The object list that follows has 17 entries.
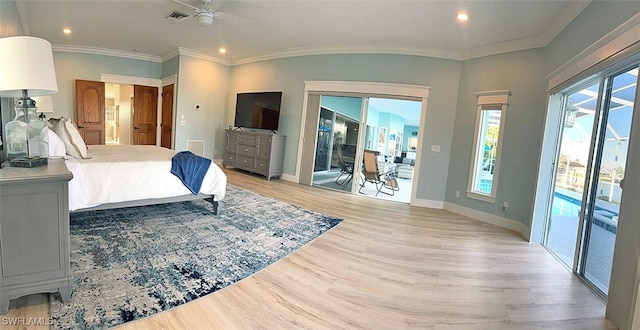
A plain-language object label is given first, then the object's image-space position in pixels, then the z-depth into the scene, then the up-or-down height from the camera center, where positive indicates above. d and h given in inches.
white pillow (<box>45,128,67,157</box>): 105.0 -8.2
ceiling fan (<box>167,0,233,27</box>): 152.4 +63.3
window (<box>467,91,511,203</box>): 177.6 +8.1
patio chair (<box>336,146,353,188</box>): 240.4 -19.7
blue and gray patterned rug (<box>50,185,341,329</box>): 69.3 -39.5
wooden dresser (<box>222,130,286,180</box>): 248.4 -10.5
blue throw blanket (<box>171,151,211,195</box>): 126.3 -15.1
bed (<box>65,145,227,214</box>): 105.7 -20.2
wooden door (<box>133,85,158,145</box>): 301.0 +16.9
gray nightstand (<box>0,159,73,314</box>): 62.7 -24.4
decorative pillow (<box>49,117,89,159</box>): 116.2 -5.7
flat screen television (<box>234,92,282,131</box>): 251.8 +26.2
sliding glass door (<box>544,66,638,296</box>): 98.3 -2.0
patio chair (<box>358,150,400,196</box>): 239.9 -19.3
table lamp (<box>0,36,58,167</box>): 65.8 +7.7
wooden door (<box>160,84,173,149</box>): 285.5 +14.0
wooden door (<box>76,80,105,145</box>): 276.4 +14.8
